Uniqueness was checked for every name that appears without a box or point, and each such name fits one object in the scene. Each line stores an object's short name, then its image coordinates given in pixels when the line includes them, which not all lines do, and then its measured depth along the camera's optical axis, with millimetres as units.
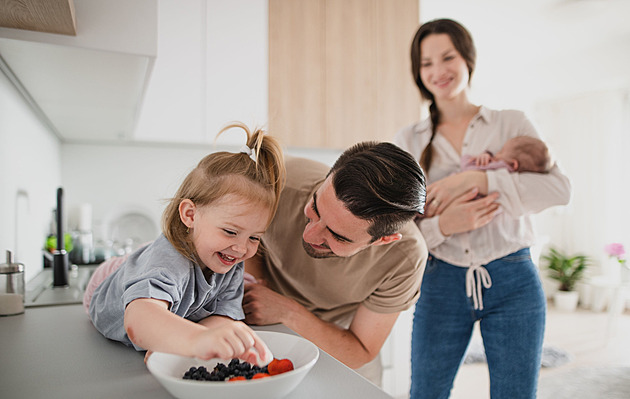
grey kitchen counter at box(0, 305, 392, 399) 646
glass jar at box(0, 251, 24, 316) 1120
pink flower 4512
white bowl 561
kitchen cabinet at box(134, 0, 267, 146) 2510
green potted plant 5066
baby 1427
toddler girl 851
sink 1303
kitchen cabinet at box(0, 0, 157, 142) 873
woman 1378
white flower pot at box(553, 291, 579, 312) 5051
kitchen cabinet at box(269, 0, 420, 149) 2801
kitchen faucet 1584
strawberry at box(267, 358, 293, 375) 660
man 912
